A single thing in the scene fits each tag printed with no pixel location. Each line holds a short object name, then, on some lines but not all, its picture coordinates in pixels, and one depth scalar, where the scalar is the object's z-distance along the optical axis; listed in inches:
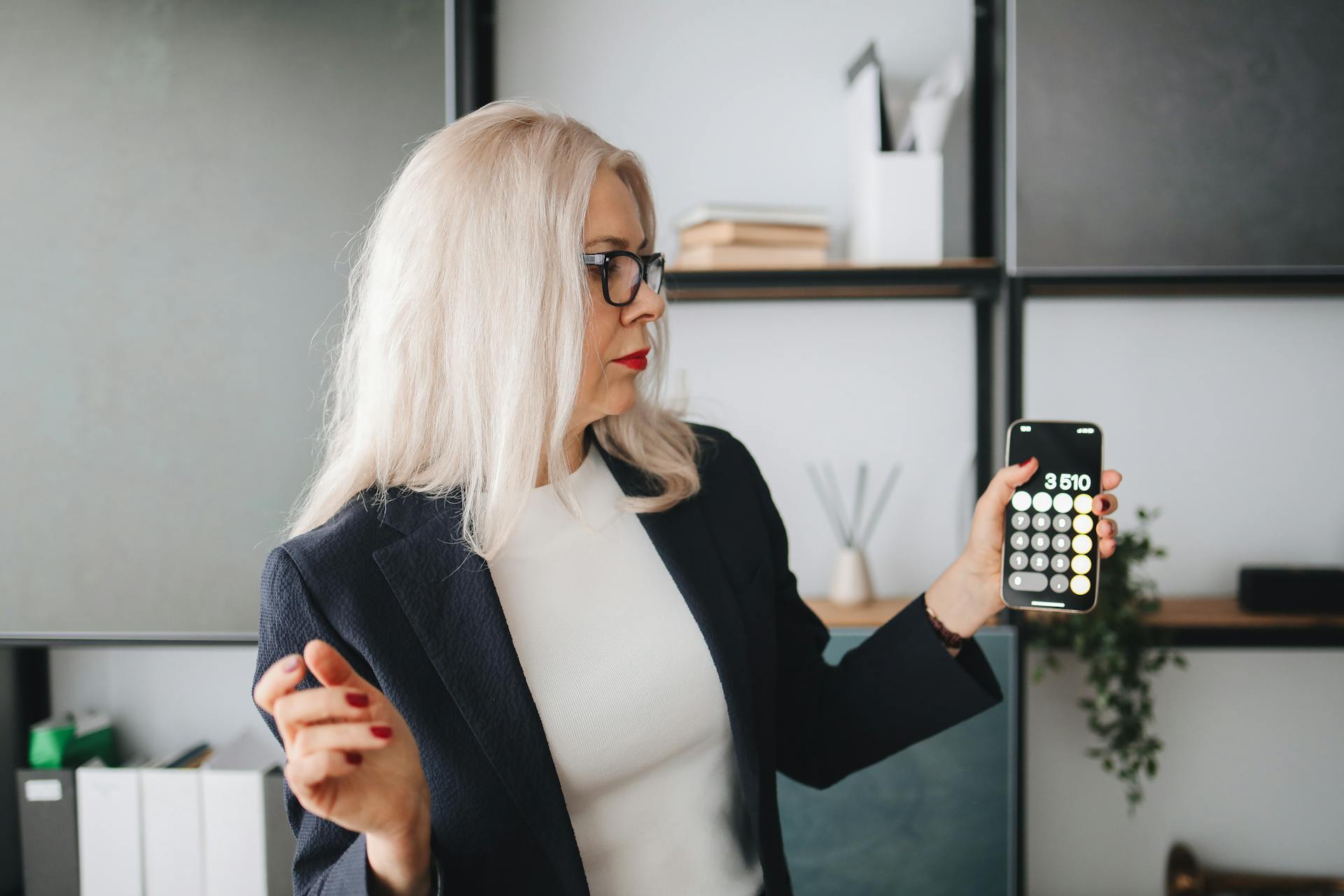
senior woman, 29.4
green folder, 57.9
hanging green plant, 54.2
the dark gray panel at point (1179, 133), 50.7
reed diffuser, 60.9
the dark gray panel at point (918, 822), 54.1
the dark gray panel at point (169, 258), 51.9
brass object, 64.8
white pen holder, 55.6
